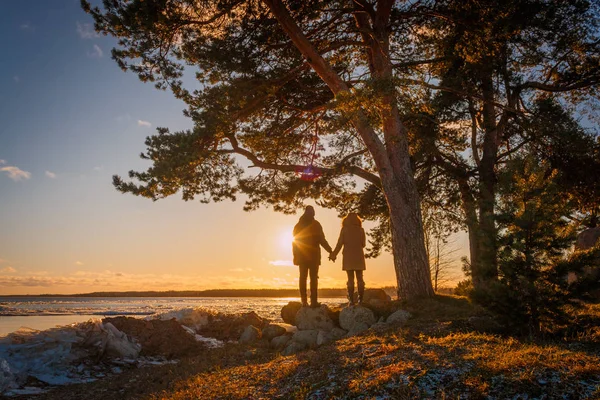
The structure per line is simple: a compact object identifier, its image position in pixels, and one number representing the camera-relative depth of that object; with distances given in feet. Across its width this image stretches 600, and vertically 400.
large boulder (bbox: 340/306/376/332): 32.92
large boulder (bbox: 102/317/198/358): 33.65
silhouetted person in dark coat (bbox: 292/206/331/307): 36.86
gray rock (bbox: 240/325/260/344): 35.40
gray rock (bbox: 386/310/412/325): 30.22
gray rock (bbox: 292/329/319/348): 29.07
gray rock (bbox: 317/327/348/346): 28.50
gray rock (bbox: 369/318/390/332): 27.50
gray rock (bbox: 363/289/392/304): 45.85
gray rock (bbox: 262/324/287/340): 35.42
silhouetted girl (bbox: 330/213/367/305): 37.88
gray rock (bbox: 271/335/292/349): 31.53
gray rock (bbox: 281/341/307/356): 27.20
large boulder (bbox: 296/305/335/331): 34.14
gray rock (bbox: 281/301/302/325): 40.50
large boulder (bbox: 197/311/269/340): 40.68
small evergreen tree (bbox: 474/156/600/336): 20.67
